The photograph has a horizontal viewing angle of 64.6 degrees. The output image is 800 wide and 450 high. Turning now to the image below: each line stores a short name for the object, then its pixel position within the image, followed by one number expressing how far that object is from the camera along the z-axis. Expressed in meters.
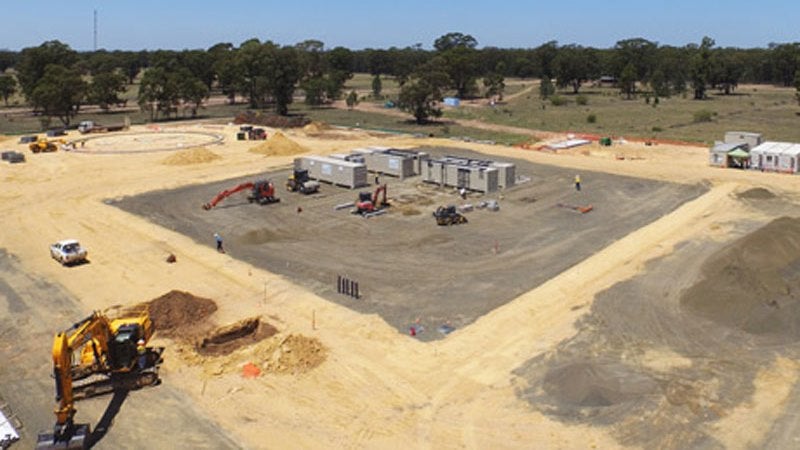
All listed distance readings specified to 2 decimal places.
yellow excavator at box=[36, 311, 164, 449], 21.23
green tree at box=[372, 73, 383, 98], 156.12
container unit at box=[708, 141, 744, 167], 69.19
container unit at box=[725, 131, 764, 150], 72.75
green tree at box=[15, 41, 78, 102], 135.50
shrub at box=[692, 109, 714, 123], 105.44
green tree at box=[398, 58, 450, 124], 106.69
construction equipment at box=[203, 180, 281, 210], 54.84
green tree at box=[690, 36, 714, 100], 141.75
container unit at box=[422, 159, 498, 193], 58.41
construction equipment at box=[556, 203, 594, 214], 51.84
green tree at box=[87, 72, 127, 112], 126.38
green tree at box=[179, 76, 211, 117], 119.44
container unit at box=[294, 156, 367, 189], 61.03
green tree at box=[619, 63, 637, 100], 146.45
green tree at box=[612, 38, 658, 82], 174.38
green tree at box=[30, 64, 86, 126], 103.25
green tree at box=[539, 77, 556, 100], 144.50
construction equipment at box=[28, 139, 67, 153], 82.94
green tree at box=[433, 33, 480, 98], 151.88
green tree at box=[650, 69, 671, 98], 141.75
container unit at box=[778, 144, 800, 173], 65.19
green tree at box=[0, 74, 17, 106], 141.50
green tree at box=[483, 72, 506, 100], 145.88
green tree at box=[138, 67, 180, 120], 115.62
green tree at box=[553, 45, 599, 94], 163.38
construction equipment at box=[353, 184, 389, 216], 51.38
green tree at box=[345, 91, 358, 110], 133.12
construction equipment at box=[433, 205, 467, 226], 47.88
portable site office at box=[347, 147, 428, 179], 65.44
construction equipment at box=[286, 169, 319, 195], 58.66
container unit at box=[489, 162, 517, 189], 59.78
